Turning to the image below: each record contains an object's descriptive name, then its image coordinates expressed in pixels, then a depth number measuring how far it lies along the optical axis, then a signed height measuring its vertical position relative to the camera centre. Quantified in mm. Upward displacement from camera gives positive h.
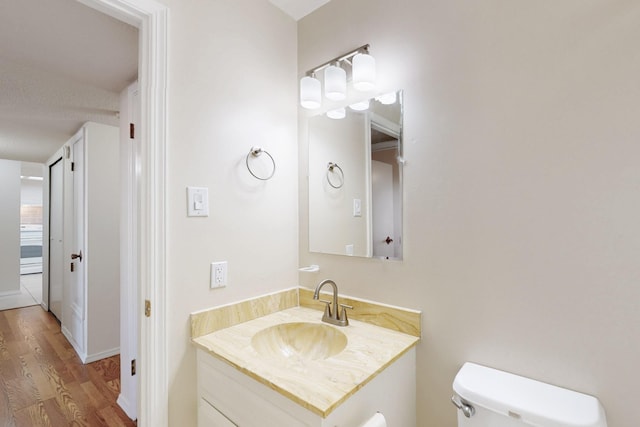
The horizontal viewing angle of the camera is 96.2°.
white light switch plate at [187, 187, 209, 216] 1205 +79
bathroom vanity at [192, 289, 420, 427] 851 -510
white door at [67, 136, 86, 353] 2682 -298
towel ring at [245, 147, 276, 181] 1433 +331
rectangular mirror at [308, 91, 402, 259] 1321 +193
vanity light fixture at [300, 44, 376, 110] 1305 +683
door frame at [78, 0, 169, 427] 1110 +19
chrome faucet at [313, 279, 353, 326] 1335 -458
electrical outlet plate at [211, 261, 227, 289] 1282 -249
